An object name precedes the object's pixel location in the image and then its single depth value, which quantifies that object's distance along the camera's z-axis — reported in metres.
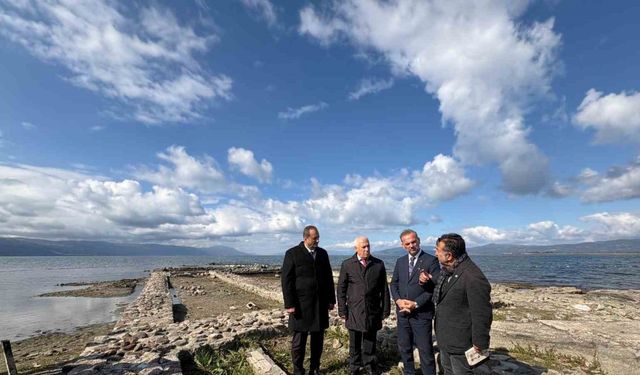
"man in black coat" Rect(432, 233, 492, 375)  3.83
